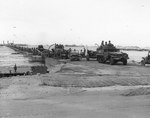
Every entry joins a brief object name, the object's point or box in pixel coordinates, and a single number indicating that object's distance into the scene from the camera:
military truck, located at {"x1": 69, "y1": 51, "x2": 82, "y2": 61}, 42.75
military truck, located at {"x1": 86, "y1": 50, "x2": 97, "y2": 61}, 43.58
